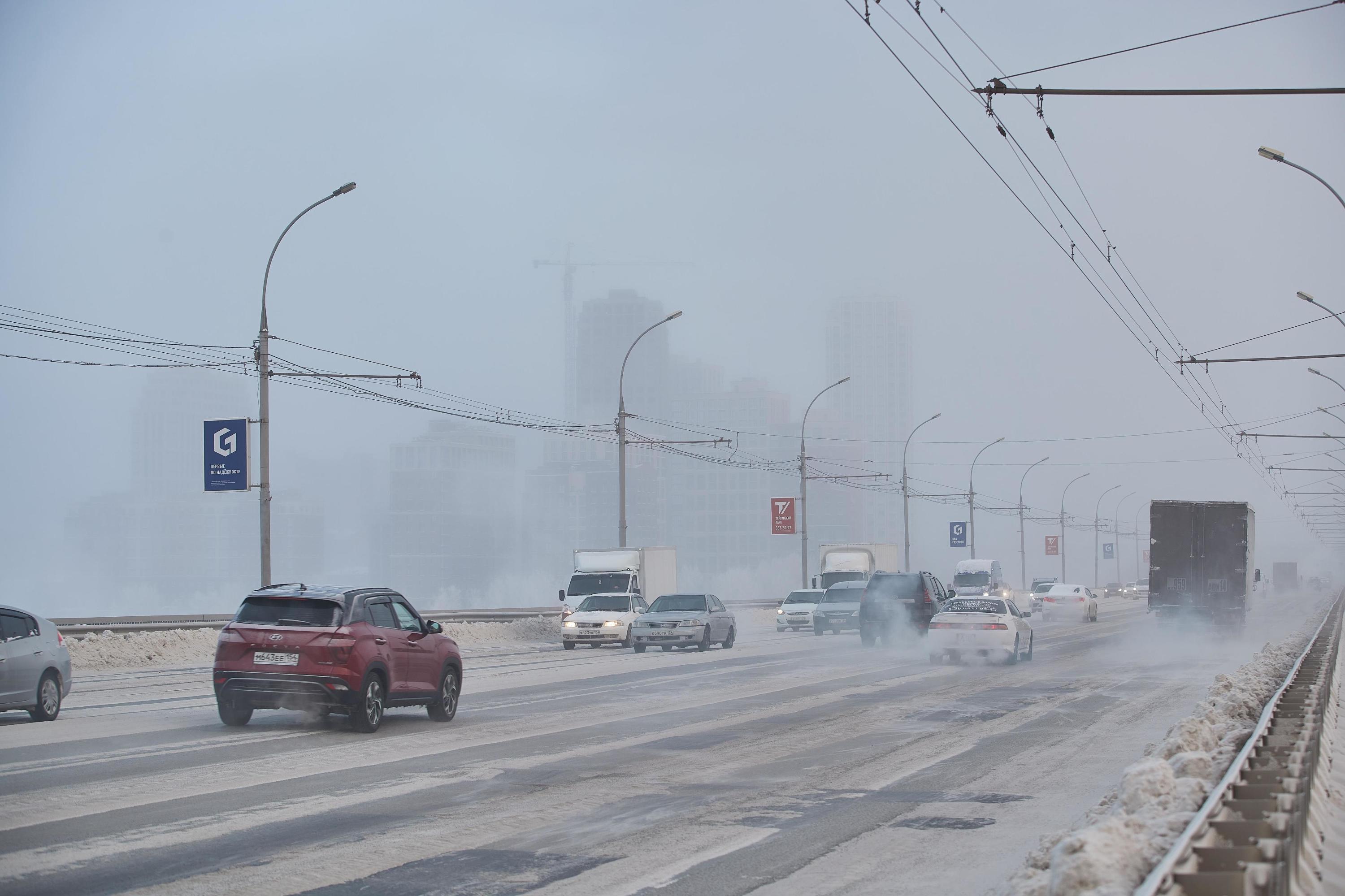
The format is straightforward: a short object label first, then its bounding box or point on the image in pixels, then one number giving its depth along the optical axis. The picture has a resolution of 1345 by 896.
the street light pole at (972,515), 82.12
